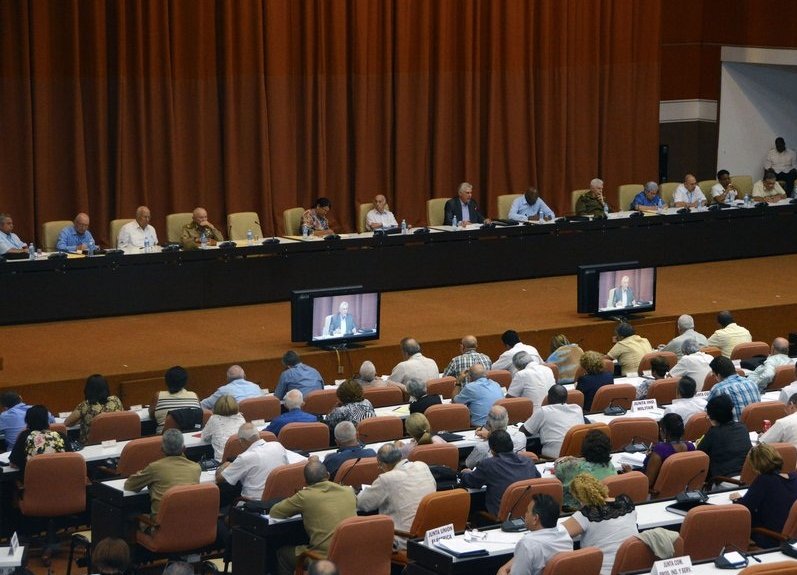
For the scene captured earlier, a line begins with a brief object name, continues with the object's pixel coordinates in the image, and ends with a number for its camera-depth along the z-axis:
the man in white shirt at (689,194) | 17.94
